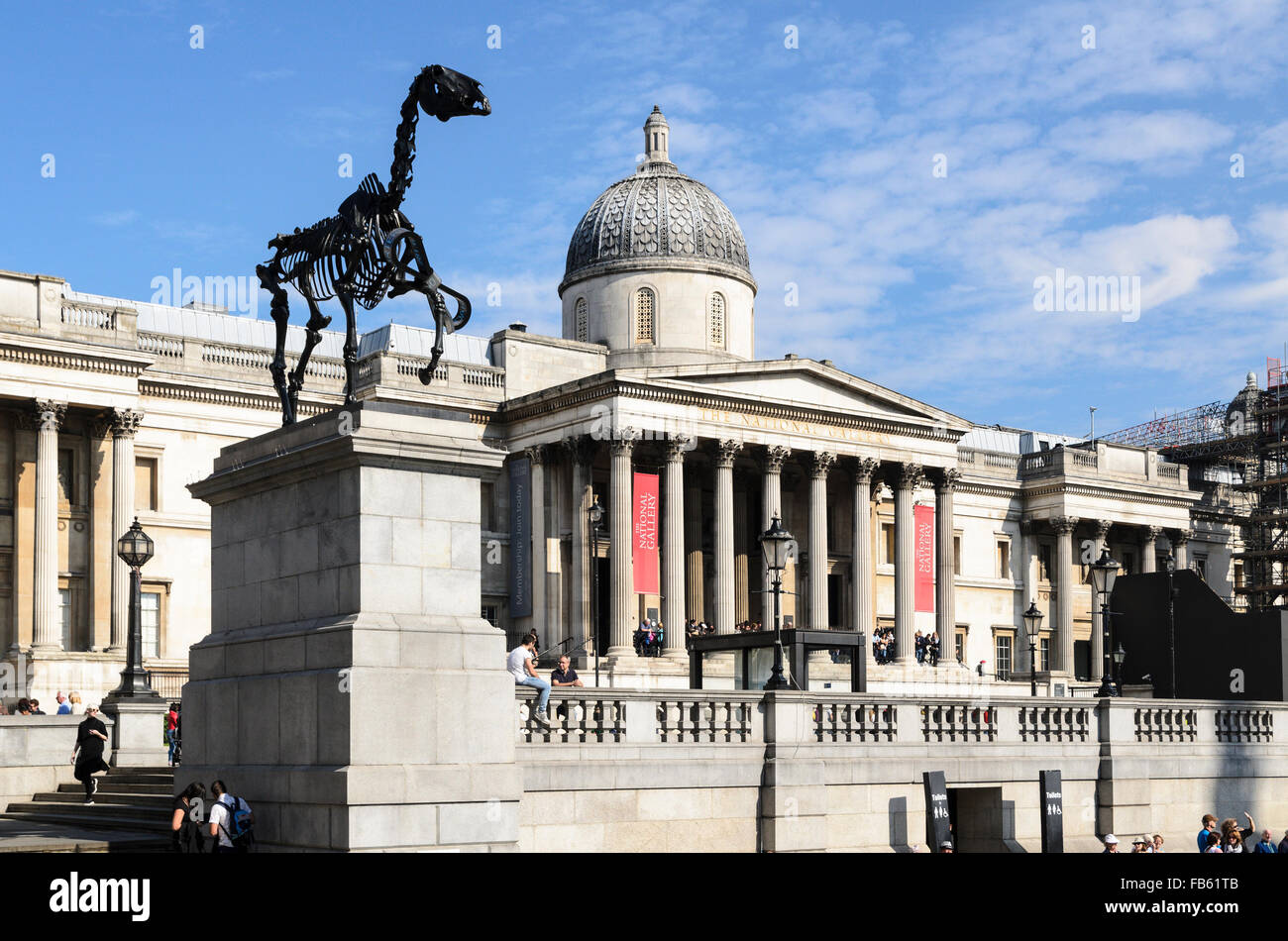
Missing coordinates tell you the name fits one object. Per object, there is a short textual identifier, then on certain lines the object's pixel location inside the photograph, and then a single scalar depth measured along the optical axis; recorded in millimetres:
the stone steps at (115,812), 19406
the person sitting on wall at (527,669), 20484
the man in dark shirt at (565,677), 29219
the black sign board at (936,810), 23594
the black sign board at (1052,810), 25047
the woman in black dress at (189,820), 17312
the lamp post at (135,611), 30359
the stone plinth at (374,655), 16016
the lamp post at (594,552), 41281
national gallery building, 49469
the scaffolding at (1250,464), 77688
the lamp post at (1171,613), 33062
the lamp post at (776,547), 27797
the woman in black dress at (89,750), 24516
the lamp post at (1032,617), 48338
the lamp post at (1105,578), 34362
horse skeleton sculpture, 18438
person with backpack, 16188
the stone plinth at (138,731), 28812
